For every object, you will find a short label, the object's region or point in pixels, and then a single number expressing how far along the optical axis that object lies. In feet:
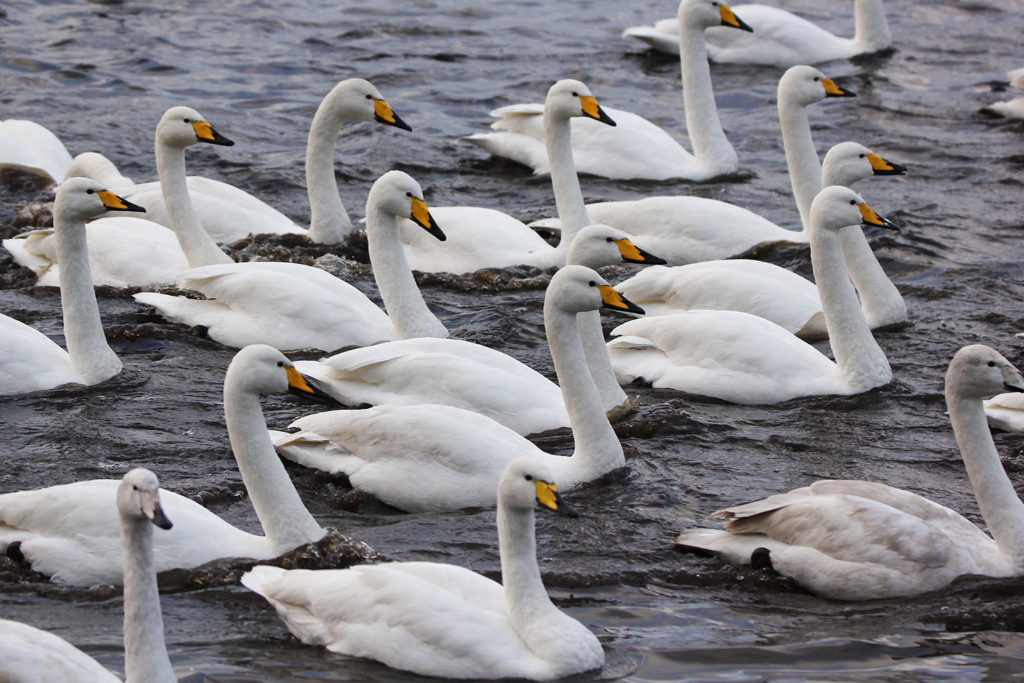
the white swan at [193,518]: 43.37
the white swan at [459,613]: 39.34
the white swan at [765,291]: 67.87
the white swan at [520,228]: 75.20
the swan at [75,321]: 60.23
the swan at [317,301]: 65.00
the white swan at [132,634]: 34.40
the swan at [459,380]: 55.83
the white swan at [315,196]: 77.77
